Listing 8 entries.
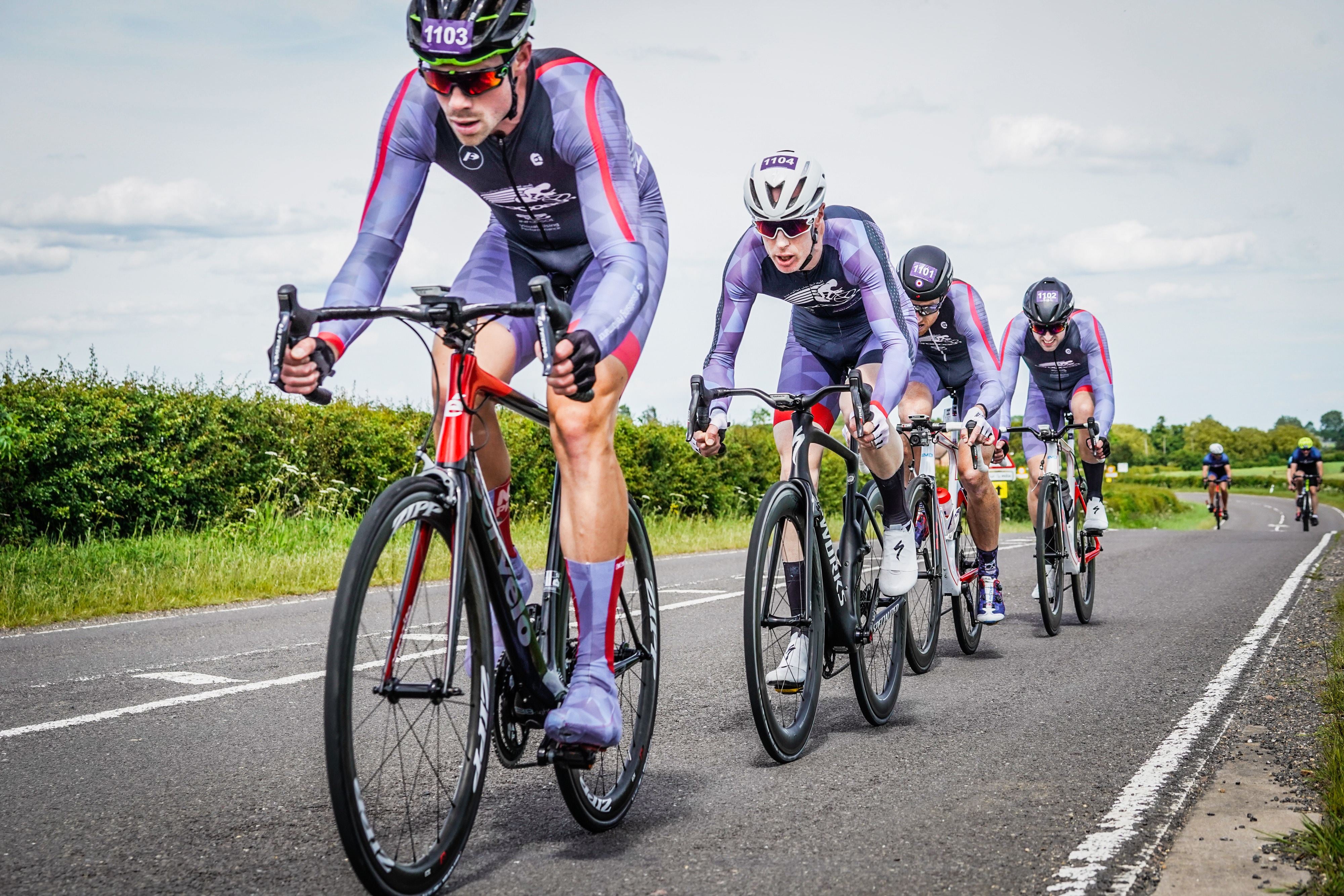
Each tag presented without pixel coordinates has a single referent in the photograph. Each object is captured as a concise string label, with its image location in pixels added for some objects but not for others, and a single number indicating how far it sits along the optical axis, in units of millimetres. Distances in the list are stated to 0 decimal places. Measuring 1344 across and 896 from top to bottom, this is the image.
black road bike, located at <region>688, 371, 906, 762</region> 4367
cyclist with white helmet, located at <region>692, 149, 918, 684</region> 5062
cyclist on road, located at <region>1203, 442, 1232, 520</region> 33031
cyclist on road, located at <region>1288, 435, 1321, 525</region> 27234
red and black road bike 2615
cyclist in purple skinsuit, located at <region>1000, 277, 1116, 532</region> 8969
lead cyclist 3158
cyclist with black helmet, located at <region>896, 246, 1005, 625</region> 7270
